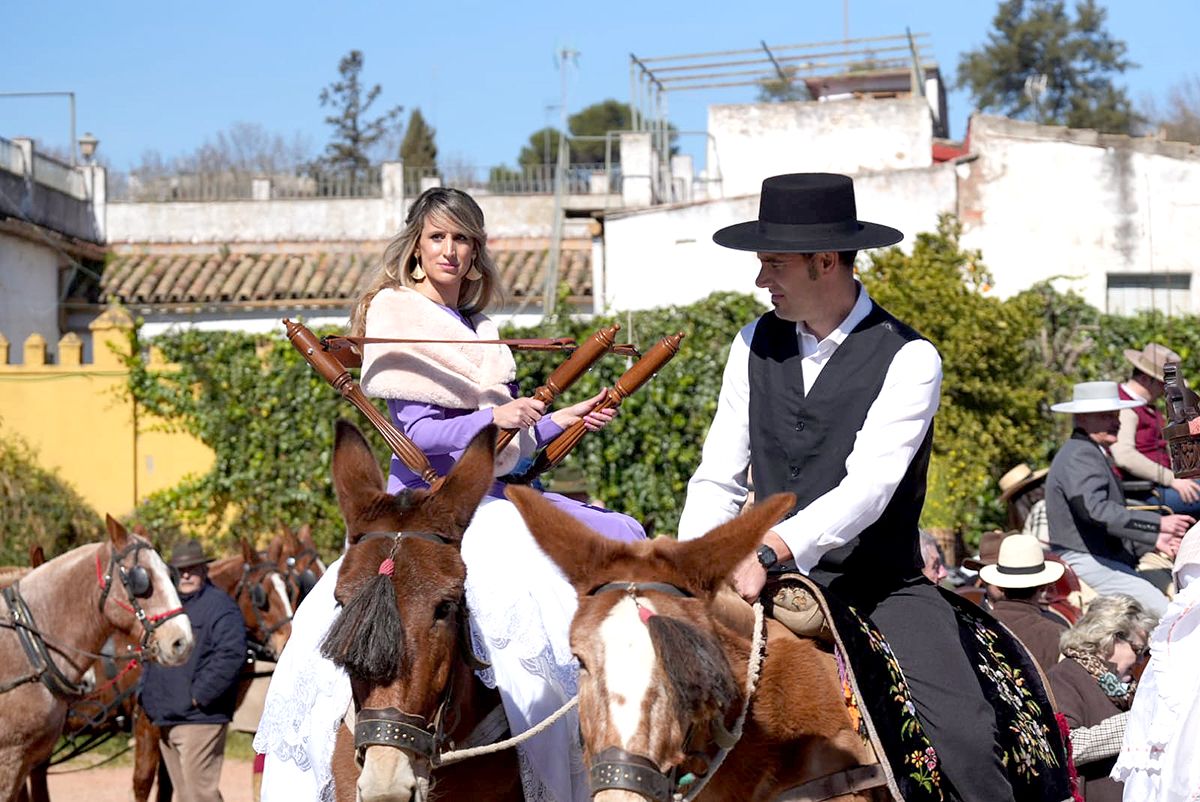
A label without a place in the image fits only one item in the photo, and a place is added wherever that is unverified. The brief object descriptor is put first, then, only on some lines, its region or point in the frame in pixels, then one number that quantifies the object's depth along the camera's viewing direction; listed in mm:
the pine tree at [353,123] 56344
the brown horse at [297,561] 12320
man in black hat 4246
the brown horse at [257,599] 11875
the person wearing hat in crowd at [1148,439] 10430
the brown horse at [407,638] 4211
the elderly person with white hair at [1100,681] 6477
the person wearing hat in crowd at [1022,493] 12750
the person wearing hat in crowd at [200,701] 10188
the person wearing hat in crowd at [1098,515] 9375
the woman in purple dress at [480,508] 4949
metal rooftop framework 23841
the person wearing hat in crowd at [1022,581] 8055
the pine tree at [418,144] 53562
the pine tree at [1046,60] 53344
